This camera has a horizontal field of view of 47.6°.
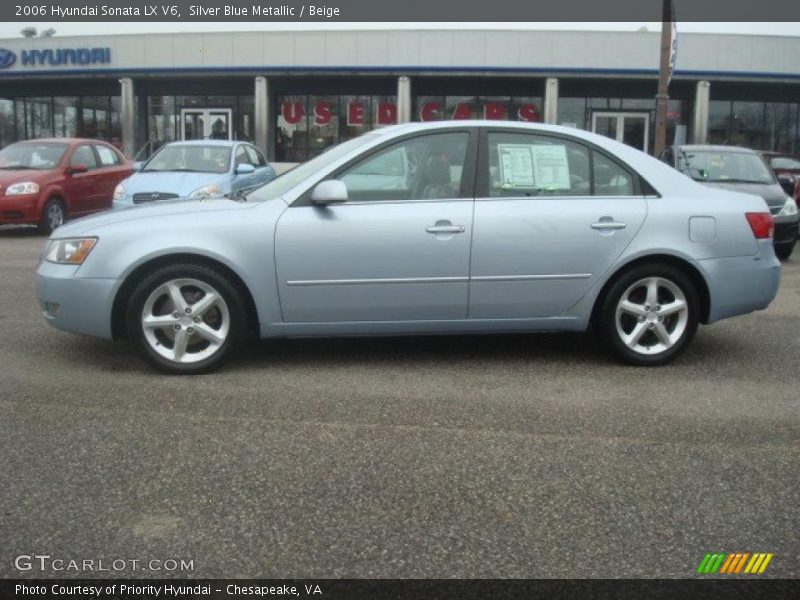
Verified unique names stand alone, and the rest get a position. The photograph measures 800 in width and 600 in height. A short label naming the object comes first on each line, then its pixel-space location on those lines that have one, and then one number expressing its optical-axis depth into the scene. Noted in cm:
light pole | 1611
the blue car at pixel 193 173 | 1170
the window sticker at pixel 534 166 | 558
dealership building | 2791
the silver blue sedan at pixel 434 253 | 525
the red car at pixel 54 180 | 1326
